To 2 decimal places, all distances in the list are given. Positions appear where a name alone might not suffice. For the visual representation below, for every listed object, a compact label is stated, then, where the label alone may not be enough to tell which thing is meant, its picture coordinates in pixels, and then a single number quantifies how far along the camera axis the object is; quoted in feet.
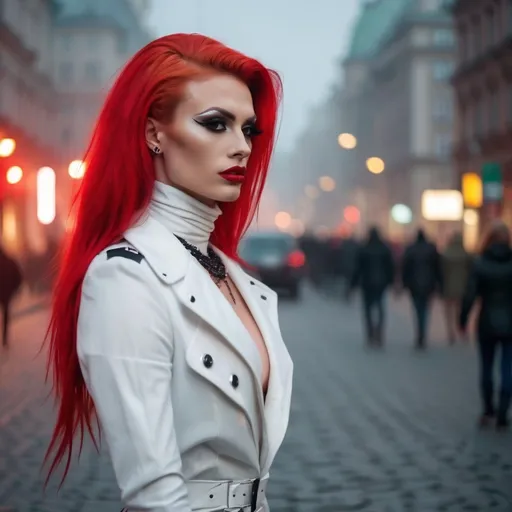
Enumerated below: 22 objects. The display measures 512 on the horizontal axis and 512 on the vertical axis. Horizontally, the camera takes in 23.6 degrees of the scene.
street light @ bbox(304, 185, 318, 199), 453.17
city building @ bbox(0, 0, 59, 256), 154.69
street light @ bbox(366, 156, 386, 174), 115.24
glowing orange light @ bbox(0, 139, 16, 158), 57.67
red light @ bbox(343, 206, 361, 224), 305.73
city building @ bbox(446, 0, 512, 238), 143.43
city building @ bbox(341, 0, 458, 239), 266.57
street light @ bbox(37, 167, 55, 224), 81.11
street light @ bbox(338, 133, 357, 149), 118.11
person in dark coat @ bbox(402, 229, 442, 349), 58.70
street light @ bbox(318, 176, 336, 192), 233.14
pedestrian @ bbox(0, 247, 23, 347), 55.42
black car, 105.29
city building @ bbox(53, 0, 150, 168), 287.89
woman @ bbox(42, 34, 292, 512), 7.55
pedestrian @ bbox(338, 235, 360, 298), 103.30
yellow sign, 97.66
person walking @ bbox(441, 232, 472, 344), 63.77
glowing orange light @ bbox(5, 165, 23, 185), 64.23
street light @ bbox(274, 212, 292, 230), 630.33
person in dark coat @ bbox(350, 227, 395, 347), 59.93
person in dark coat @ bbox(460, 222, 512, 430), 33.47
